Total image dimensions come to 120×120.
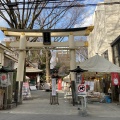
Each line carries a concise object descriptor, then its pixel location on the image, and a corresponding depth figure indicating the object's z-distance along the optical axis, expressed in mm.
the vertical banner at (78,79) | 13507
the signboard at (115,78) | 16406
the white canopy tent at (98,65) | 16344
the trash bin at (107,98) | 18016
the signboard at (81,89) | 11791
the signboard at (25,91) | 19825
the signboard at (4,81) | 13141
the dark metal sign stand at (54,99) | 16203
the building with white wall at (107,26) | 23891
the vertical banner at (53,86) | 16281
